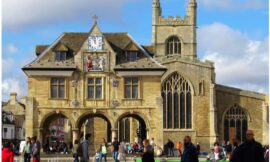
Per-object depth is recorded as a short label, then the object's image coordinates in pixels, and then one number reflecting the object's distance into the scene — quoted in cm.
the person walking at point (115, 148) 3967
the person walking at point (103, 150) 3882
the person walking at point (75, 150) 3318
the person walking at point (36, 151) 3053
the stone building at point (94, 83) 5528
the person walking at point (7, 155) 1972
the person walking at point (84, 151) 3088
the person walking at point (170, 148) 5670
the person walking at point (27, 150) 3394
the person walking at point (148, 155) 2181
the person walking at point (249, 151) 1549
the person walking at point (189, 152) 1930
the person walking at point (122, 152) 4102
